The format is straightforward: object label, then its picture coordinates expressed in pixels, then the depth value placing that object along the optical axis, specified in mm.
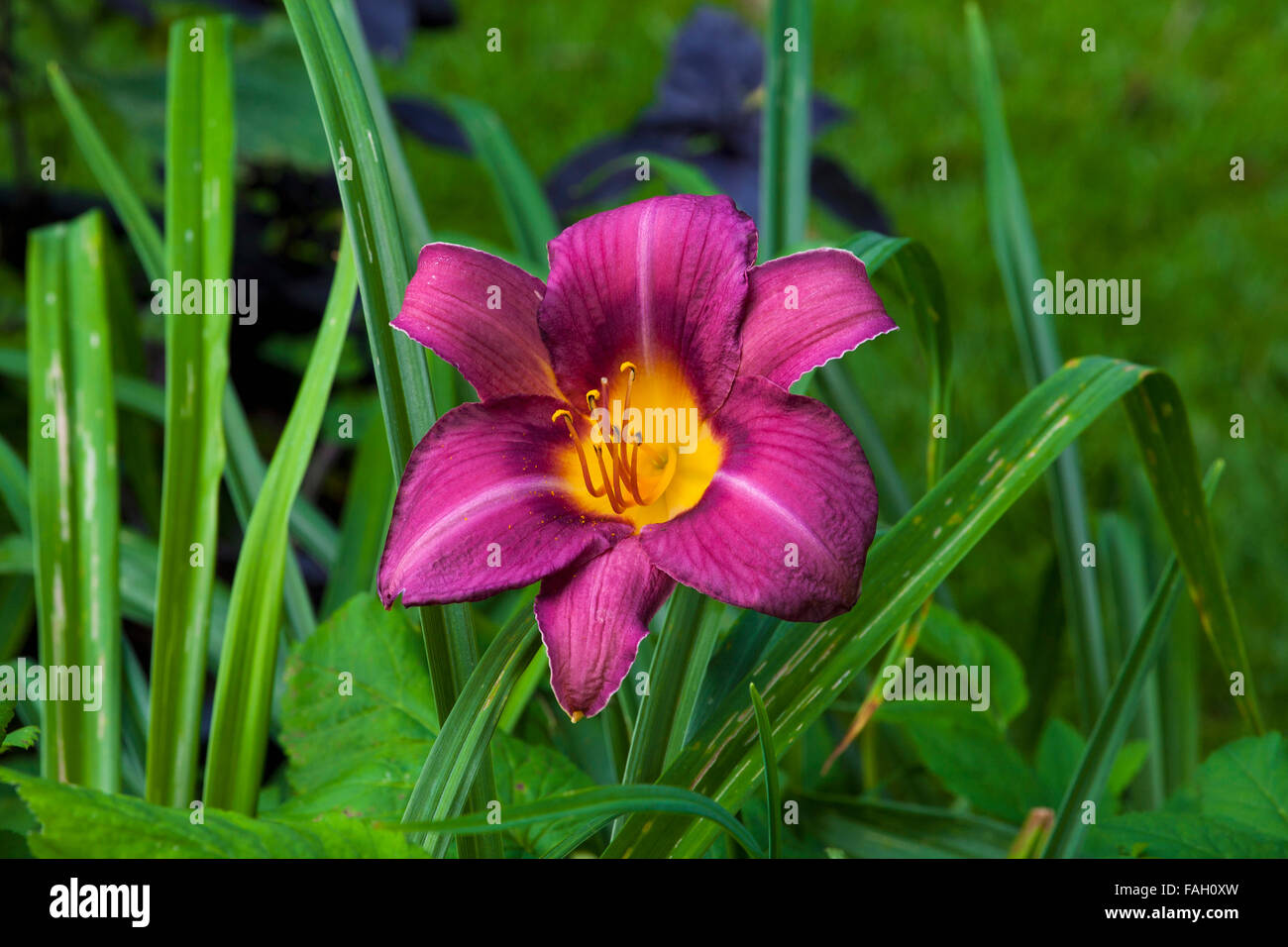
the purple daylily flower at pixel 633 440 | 519
